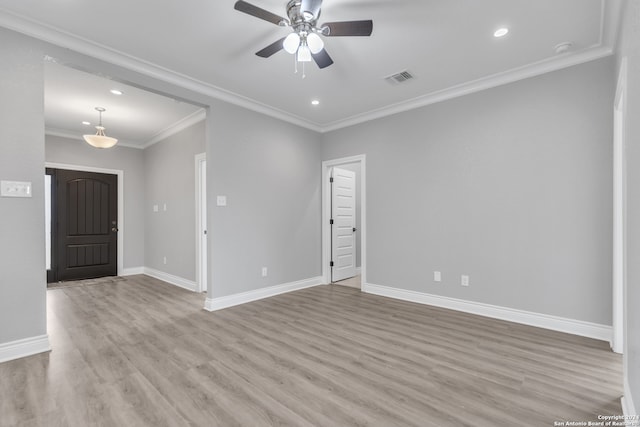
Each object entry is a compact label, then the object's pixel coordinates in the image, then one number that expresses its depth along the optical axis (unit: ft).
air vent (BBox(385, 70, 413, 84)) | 11.04
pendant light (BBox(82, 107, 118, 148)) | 14.97
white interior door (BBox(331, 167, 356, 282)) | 17.94
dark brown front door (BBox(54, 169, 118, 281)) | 18.33
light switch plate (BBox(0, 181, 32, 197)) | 7.89
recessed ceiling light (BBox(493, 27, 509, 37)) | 8.37
